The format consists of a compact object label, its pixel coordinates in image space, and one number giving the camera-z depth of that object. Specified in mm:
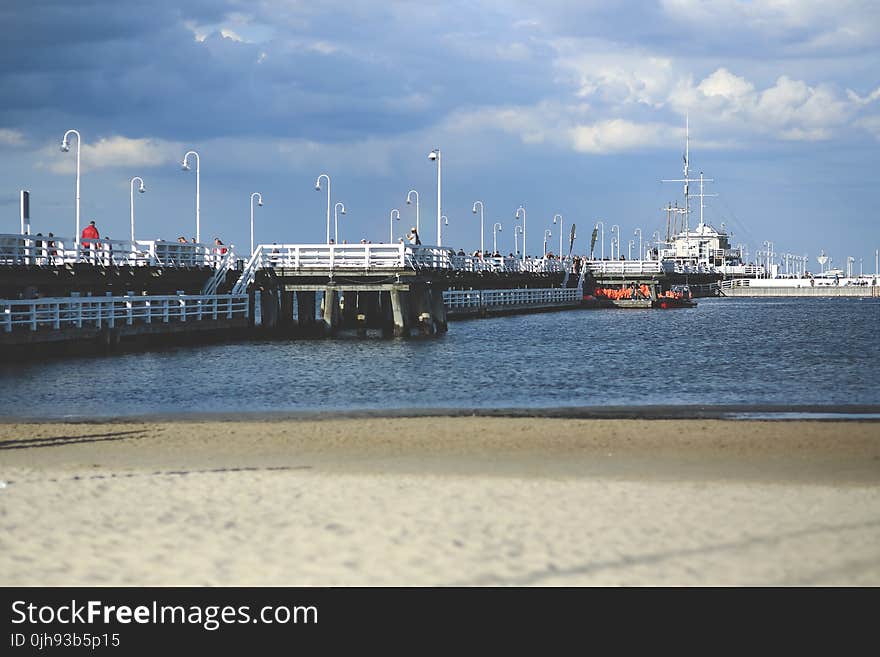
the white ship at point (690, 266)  176250
